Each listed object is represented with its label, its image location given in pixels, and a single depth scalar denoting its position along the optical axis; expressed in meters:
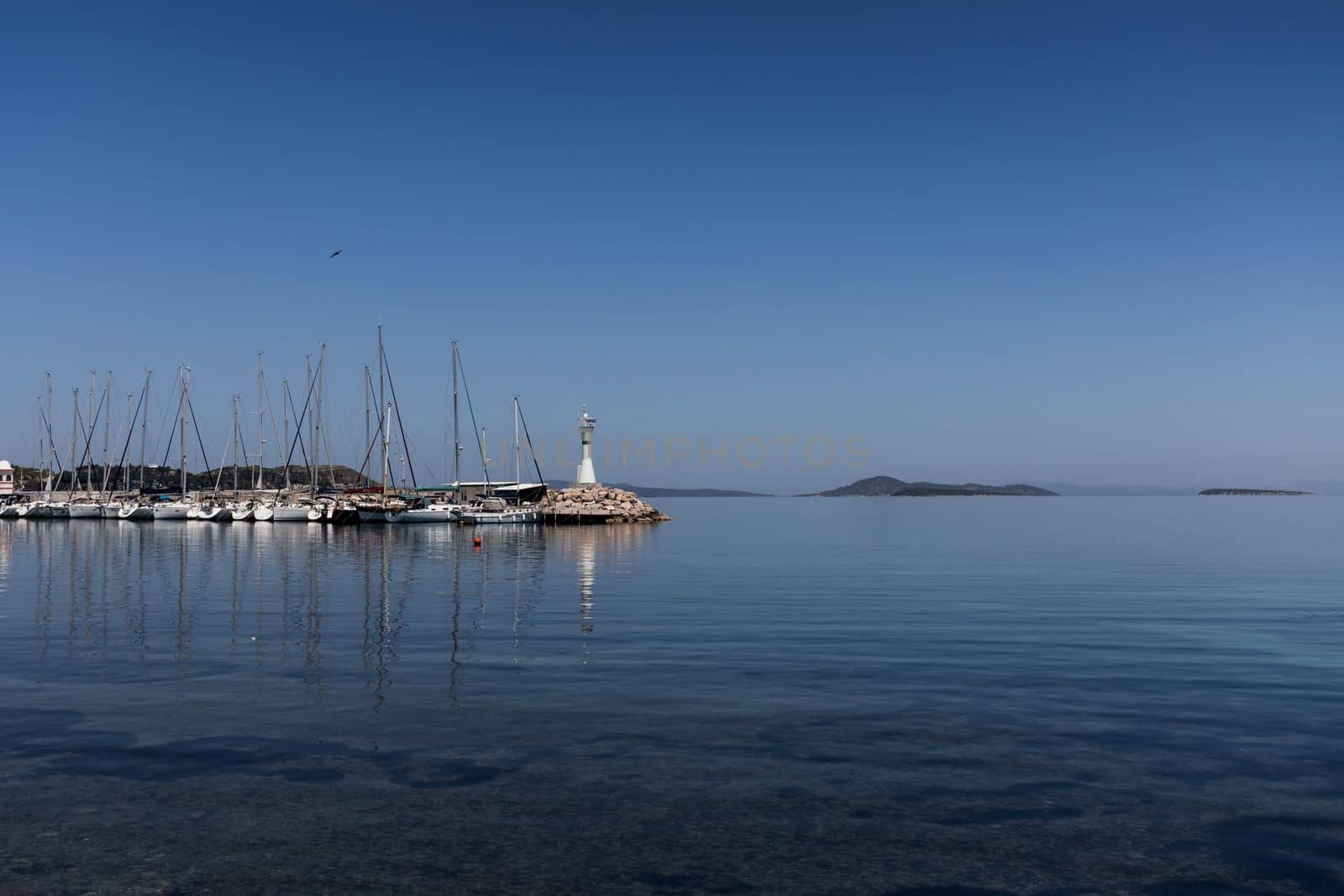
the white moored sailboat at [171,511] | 115.56
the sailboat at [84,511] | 125.19
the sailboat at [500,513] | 107.00
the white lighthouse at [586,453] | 157.38
